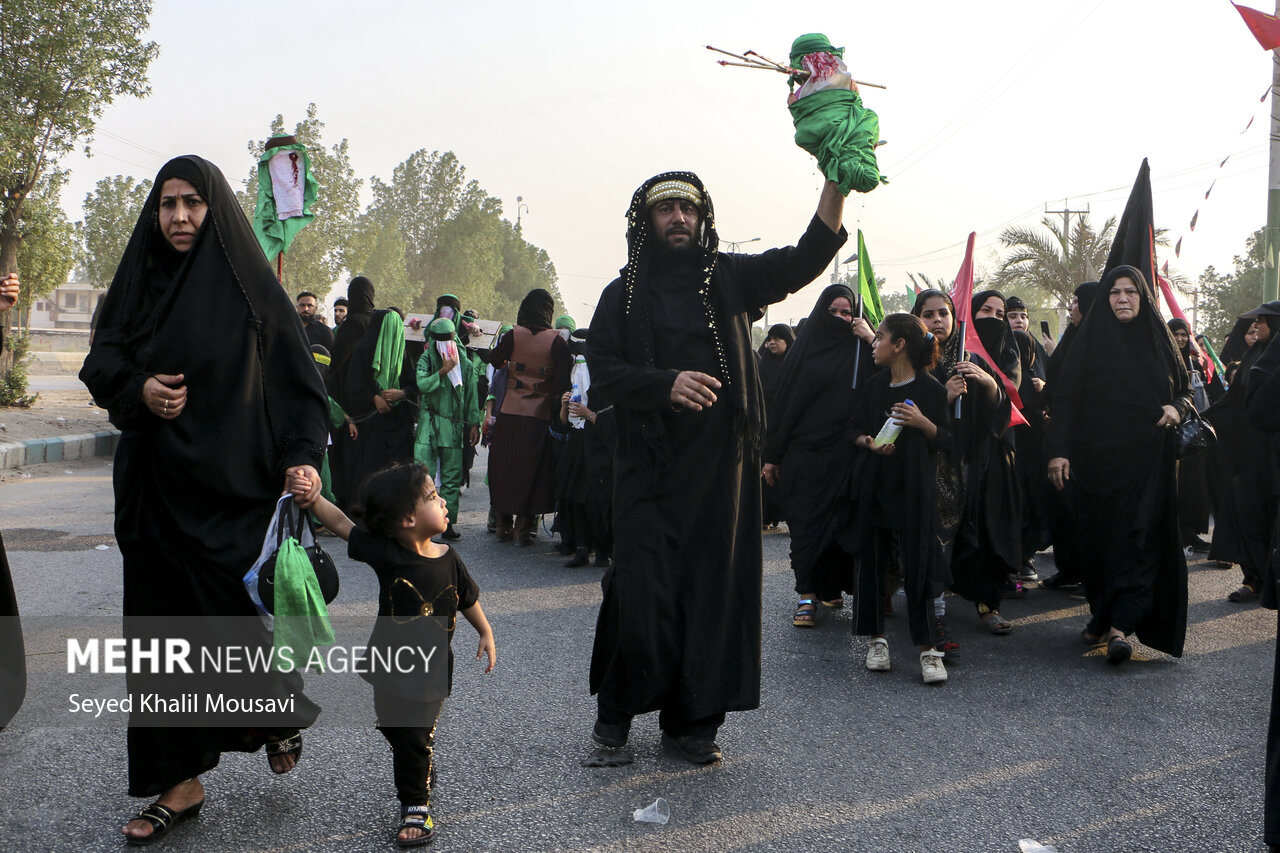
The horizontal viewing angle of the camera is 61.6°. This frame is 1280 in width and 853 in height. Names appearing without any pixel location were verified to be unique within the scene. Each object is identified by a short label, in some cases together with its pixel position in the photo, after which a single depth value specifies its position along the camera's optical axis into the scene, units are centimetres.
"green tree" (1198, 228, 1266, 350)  2498
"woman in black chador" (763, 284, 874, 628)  574
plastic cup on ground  311
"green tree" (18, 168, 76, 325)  1525
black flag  596
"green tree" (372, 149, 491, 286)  6388
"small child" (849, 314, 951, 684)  475
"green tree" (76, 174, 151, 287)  4209
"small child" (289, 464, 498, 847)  291
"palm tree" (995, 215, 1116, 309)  2339
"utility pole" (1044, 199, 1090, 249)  4022
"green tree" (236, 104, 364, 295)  4312
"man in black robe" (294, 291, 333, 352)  1044
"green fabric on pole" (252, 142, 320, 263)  431
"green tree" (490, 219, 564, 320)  7819
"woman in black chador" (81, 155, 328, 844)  306
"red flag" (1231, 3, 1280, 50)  926
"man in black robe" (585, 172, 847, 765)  363
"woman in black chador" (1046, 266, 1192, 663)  500
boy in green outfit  841
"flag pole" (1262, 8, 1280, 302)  1180
